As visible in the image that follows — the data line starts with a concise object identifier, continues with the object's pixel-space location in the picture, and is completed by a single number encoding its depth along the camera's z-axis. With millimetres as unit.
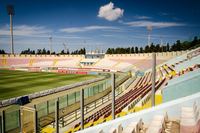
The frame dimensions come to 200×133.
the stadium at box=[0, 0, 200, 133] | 3272
